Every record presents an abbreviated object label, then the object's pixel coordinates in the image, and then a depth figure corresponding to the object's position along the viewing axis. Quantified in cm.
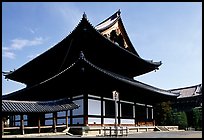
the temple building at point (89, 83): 1955
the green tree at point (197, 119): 3829
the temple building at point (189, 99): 4966
